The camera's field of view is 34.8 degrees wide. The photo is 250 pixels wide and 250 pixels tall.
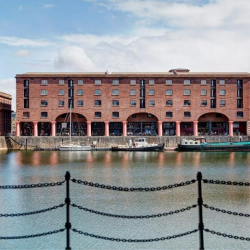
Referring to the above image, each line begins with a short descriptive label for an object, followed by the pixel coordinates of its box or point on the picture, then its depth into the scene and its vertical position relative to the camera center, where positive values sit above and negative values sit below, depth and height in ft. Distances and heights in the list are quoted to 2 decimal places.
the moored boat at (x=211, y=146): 255.70 -6.91
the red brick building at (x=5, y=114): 319.68 +17.98
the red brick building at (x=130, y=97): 283.38 +27.55
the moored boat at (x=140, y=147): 261.59 -7.54
